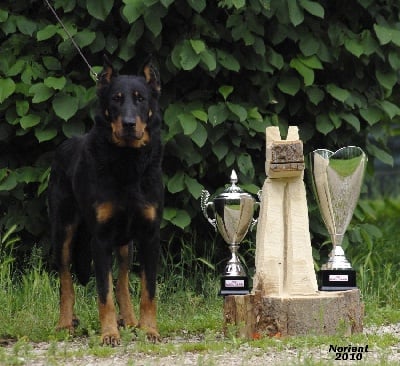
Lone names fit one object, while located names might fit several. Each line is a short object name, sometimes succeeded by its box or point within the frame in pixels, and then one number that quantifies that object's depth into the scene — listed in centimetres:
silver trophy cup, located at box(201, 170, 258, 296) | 1008
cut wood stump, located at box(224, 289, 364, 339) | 924
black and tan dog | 923
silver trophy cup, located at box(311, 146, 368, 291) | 975
